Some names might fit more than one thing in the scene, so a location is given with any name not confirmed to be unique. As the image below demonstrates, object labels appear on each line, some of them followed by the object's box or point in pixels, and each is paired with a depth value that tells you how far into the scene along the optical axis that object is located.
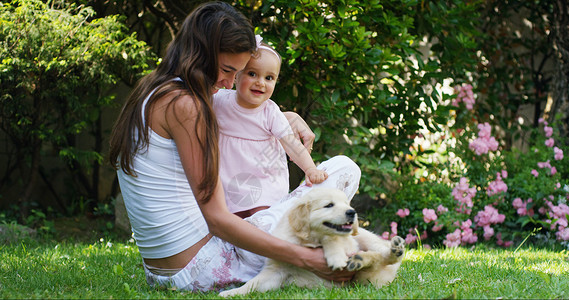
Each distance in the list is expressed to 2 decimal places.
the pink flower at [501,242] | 4.84
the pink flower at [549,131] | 5.15
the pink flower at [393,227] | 4.94
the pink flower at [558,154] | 5.01
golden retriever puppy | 2.40
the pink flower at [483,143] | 5.18
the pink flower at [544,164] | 4.97
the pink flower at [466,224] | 4.73
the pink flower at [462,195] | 4.87
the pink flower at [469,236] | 4.73
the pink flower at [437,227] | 4.77
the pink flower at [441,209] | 4.86
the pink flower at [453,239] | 4.69
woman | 2.40
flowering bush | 4.76
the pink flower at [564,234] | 4.44
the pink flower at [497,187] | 4.95
